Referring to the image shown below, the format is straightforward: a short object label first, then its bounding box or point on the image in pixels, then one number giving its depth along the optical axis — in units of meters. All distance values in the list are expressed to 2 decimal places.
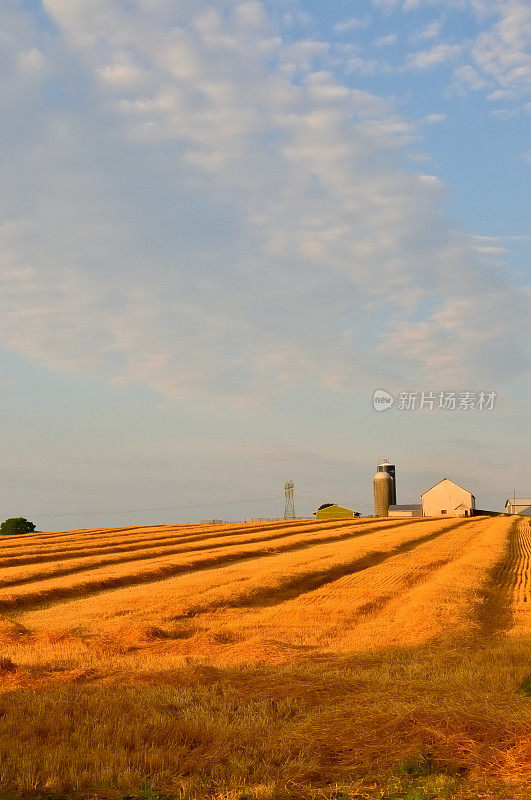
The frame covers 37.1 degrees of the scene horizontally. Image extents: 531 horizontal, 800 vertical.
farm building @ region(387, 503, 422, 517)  138.50
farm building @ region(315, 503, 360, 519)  140.88
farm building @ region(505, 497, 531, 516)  158.62
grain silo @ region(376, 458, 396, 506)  147.00
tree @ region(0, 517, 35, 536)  107.81
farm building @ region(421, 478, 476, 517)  134.62
